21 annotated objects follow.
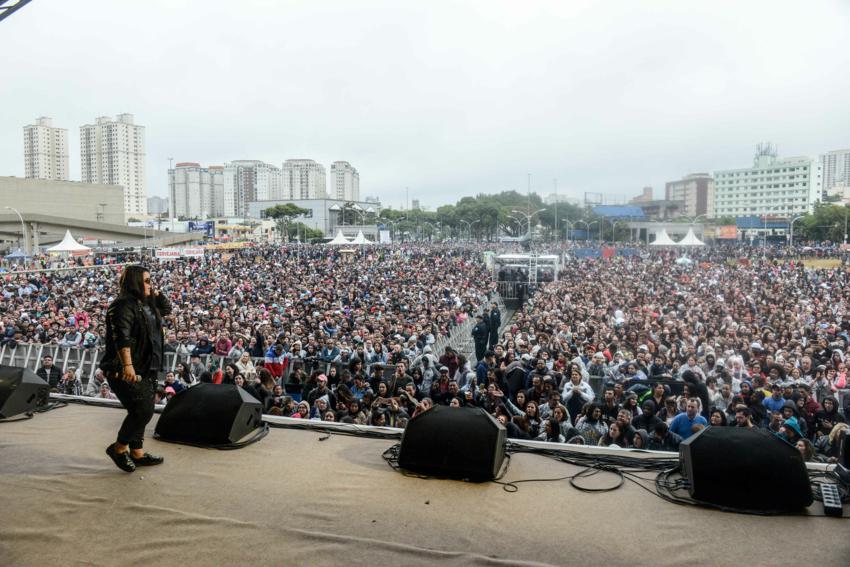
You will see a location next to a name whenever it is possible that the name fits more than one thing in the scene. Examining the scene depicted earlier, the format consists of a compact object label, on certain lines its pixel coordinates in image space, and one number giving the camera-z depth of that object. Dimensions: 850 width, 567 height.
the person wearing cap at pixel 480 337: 11.30
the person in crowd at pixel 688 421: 5.37
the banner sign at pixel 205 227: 62.81
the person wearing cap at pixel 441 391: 6.84
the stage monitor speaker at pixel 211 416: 3.83
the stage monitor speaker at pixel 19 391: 4.32
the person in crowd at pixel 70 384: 8.16
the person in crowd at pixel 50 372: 7.96
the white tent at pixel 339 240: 36.28
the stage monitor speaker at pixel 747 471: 2.84
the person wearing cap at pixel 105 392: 7.16
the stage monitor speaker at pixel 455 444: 3.30
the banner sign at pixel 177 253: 23.89
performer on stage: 3.24
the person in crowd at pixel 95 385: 8.24
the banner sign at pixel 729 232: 65.31
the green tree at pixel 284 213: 75.75
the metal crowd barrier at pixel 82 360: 8.67
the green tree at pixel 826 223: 55.72
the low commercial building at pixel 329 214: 100.62
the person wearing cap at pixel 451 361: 8.12
